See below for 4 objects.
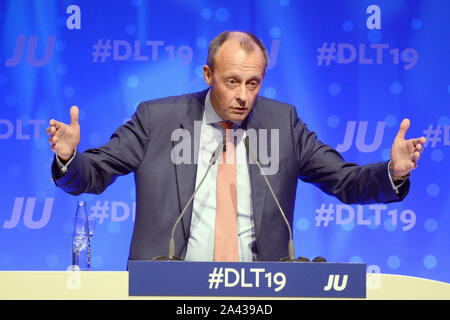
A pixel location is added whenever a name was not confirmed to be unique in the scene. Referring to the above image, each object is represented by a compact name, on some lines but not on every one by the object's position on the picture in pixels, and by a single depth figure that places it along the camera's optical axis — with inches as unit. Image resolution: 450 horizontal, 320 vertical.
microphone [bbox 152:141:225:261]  308.4
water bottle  345.4
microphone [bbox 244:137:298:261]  309.6
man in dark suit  328.1
